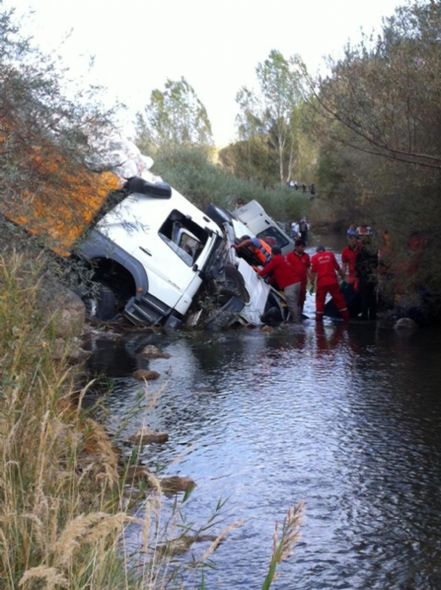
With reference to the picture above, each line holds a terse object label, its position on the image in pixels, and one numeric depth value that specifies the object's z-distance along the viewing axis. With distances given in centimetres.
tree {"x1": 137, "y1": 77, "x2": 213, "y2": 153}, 6506
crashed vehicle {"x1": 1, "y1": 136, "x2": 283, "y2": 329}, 1473
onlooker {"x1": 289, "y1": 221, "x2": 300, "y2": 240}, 4137
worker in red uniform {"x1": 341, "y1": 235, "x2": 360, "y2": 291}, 1946
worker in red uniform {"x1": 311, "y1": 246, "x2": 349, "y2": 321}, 1859
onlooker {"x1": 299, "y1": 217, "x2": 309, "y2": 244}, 4329
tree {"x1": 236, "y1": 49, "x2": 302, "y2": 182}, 7456
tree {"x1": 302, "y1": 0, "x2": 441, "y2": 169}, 1526
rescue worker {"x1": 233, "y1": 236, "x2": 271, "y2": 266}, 1989
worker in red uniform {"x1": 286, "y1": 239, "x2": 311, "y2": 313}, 1925
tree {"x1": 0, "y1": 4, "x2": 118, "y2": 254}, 992
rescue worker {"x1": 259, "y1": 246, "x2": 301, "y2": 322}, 1919
